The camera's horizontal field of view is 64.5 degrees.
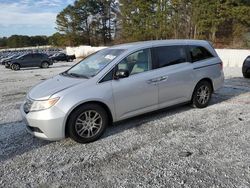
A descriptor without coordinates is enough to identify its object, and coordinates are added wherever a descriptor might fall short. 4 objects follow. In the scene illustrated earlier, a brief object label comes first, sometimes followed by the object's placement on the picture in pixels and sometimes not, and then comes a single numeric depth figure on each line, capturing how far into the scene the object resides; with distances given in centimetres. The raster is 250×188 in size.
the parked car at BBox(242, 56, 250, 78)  779
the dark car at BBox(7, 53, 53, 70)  1654
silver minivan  308
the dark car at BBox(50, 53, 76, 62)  2427
